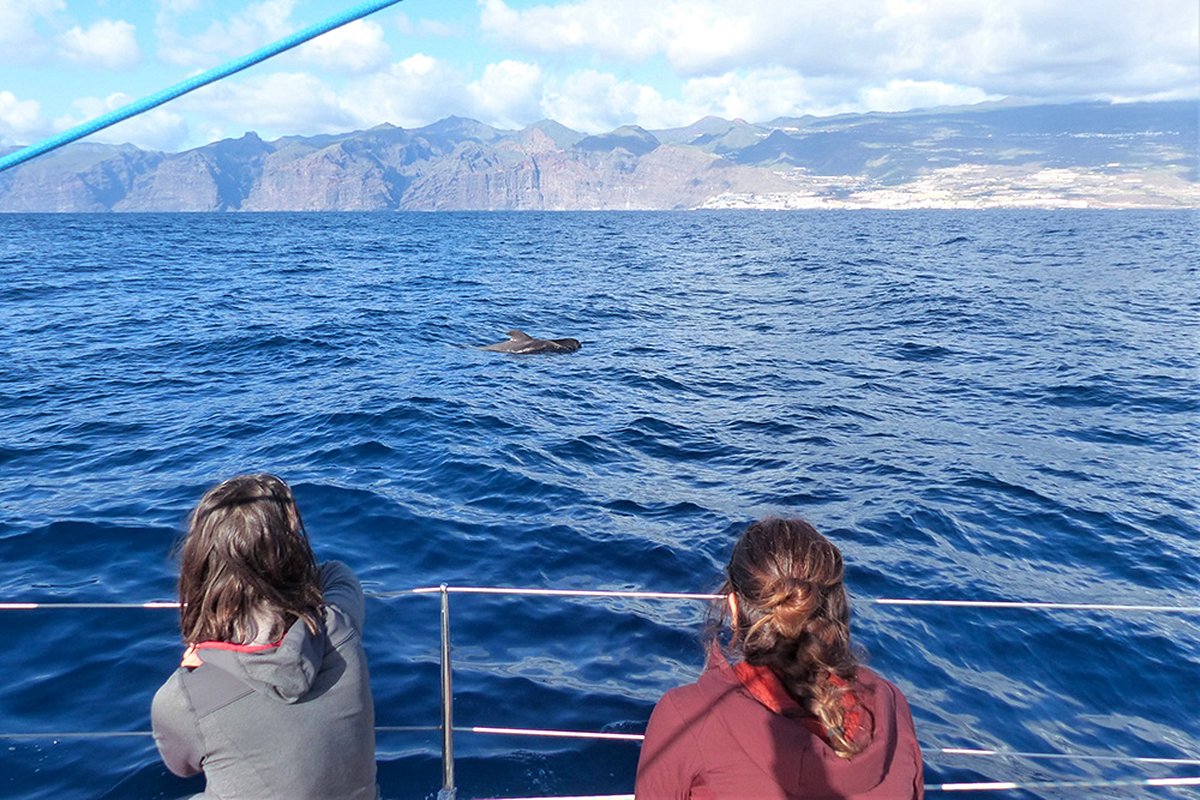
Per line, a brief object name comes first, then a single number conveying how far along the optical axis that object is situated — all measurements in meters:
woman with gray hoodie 2.86
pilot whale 22.16
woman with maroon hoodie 2.63
